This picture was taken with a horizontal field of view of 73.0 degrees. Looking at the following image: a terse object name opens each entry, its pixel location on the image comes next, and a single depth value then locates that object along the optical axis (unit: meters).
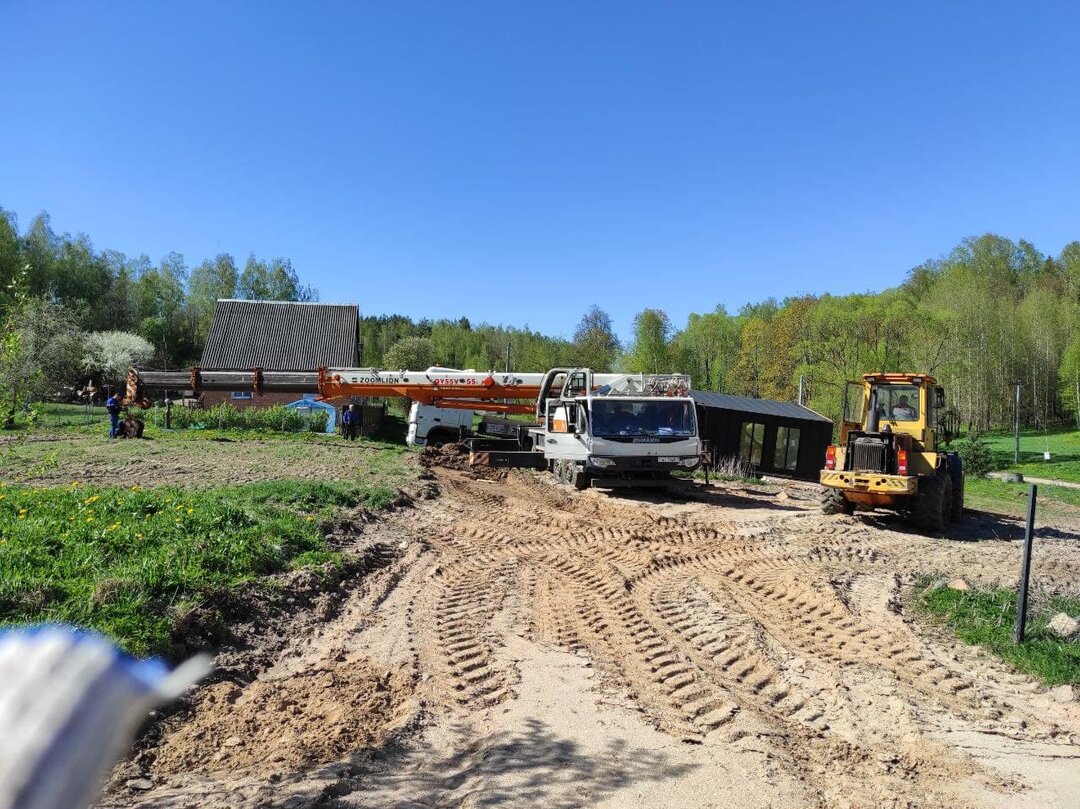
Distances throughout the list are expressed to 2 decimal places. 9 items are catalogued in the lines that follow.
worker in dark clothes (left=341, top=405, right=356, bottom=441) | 27.52
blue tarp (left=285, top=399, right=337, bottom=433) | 29.81
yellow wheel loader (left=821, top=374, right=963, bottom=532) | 13.40
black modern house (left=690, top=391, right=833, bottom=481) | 24.47
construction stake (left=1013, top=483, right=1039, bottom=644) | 6.39
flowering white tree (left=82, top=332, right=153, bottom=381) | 45.88
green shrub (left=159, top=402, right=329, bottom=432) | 28.19
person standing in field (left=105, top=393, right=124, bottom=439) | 23.34
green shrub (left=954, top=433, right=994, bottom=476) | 31.28
